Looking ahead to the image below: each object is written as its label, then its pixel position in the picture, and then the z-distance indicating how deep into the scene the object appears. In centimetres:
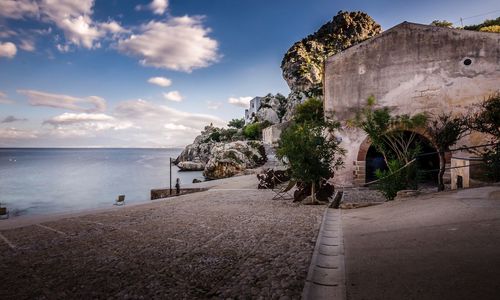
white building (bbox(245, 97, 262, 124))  7465
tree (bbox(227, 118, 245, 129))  8206
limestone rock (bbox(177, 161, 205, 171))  5681
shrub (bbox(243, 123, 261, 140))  5550
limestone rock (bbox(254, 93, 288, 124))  5872
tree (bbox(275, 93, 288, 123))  5872
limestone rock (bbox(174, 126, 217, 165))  6019
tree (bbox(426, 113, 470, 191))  902
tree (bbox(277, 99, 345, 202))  970
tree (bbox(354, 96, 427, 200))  884
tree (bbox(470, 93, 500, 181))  810
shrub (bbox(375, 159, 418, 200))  884
